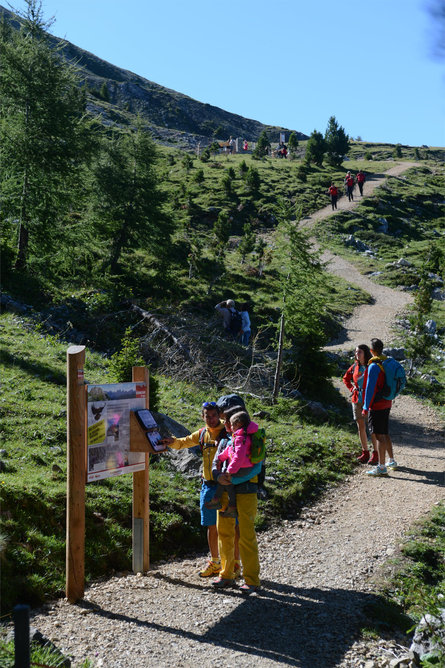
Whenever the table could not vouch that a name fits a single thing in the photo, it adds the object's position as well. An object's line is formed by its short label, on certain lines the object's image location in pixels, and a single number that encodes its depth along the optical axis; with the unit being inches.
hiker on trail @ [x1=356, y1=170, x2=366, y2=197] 1922.1
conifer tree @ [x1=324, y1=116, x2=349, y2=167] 2650.1
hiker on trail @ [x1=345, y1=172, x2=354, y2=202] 1920.5
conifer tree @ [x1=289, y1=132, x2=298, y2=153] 2963.3
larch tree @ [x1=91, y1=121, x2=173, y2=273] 877.8
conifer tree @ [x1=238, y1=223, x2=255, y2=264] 1241.4
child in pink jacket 213.2
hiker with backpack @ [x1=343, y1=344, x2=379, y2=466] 406.3
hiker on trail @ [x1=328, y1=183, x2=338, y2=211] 1756.6
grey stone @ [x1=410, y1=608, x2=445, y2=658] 162.8
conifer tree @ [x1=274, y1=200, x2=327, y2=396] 559.5
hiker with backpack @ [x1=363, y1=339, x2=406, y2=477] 375.2
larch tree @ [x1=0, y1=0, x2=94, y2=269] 675.4
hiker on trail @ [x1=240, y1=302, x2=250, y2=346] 752.3
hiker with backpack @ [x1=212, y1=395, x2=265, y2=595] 217.5
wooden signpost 205.8
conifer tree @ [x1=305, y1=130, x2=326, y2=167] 2571.4
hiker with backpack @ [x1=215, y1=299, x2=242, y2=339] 749.9
